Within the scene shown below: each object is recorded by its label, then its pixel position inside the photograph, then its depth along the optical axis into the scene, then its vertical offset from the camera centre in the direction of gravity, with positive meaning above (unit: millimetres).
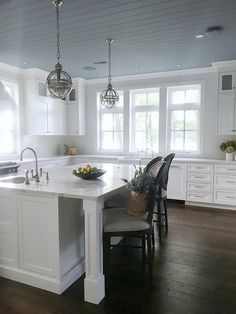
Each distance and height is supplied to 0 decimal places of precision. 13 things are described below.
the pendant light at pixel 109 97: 3581 +547
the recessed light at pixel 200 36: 3445 +1334
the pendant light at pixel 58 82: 2470 +520
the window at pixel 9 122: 4972 +299
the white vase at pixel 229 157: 4943 -373
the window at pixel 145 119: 5879 +398
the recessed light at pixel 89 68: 5065 +1343
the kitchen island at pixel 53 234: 2146 -856
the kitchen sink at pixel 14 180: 2916 -481
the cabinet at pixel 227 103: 4820 +622
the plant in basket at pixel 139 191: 2363 -488
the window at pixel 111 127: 6254 +244
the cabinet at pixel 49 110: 5344 +610
